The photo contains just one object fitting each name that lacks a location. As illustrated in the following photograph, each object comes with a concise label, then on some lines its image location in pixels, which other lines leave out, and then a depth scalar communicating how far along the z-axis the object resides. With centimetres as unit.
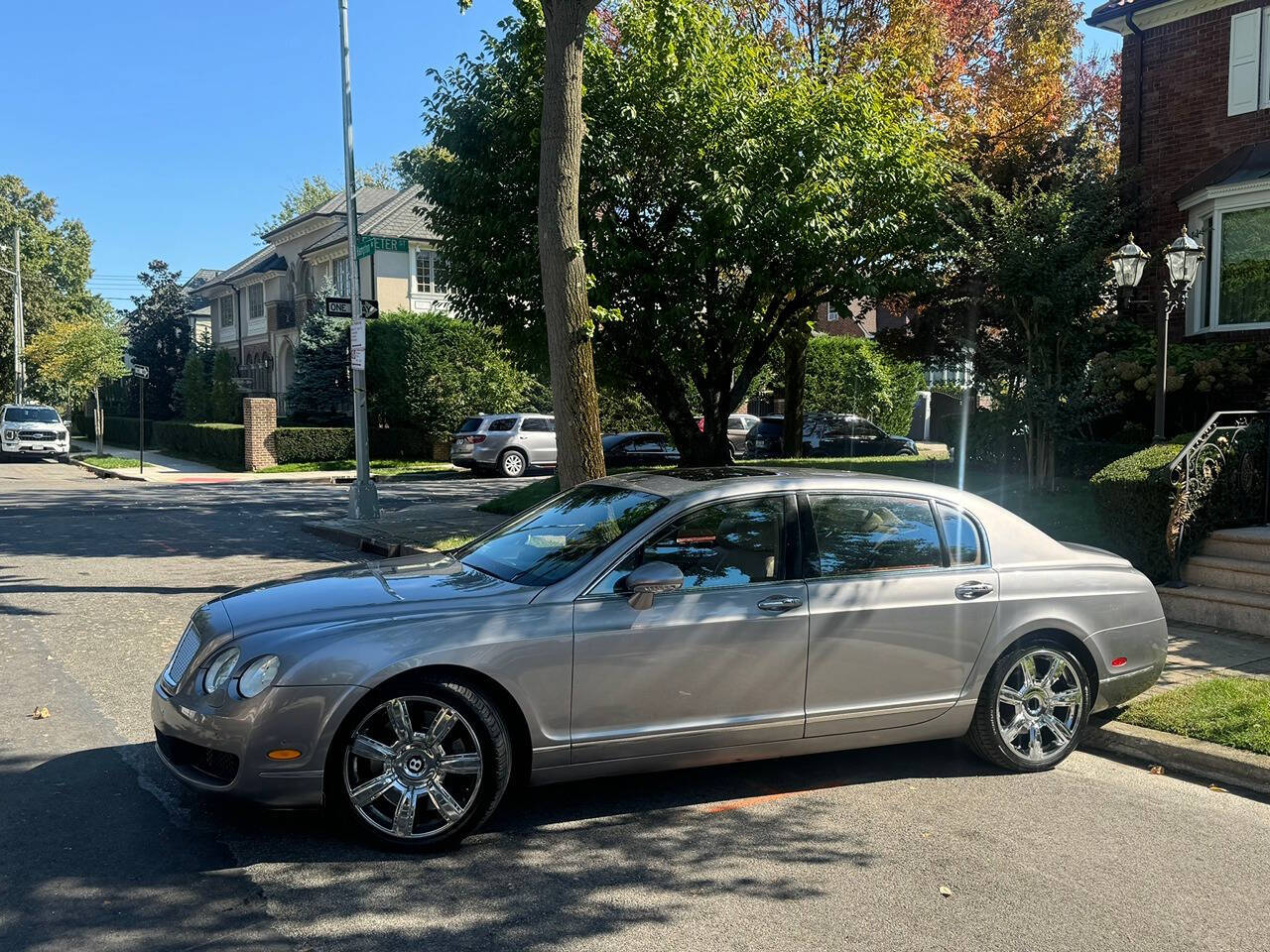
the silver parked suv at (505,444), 2666
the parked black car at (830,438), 2800
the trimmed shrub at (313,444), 3011
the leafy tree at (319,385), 3303
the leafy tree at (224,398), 3934
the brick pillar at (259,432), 2939
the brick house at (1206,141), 1475
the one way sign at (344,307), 1569
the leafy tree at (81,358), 3900
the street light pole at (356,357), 1552
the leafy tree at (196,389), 4278
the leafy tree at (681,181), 1400
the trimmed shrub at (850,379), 3928
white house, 3722
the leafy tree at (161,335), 4866
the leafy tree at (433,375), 3056
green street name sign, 1515
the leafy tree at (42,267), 5200
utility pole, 4394
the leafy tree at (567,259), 1000
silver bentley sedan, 405
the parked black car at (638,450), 2622
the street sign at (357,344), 1547
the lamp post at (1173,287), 1065
